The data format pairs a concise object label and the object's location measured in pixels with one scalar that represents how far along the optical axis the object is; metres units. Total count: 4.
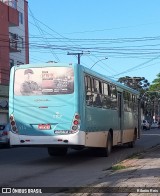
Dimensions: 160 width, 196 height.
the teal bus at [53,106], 15.28
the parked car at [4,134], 26.93
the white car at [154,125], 92.30
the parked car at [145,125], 75.38
